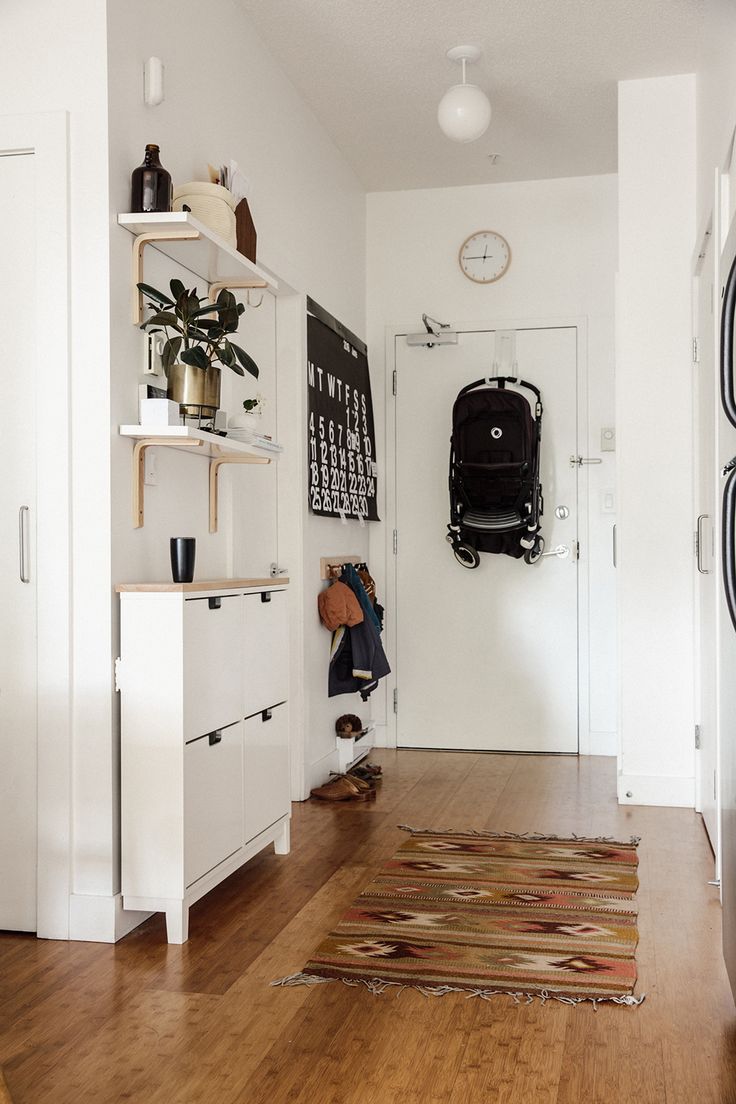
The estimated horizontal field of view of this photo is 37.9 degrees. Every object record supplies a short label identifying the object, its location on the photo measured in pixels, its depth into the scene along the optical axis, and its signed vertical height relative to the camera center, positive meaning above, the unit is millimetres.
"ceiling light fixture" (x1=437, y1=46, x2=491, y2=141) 4031 +1661
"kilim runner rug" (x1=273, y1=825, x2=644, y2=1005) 2406 -973
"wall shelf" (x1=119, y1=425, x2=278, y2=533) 2711 +292
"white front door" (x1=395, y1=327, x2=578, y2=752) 5309 -250
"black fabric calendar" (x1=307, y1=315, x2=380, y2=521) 4477 +549
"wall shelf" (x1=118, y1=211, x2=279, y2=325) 2734 +846
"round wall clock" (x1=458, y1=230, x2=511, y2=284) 5449 +1485
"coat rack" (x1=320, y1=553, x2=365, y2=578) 4676 -72
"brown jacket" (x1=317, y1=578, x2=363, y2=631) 4574 -247
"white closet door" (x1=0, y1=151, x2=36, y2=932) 2740 -17
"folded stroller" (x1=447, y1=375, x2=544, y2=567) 5188 +373
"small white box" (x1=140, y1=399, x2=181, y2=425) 2732 +355
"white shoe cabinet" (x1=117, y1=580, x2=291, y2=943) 2627 -492
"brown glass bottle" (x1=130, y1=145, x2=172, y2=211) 2756 +939
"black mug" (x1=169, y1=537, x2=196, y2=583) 2811 -20
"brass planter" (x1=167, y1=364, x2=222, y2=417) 2836 +430
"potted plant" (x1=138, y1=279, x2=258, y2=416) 2785 +556
